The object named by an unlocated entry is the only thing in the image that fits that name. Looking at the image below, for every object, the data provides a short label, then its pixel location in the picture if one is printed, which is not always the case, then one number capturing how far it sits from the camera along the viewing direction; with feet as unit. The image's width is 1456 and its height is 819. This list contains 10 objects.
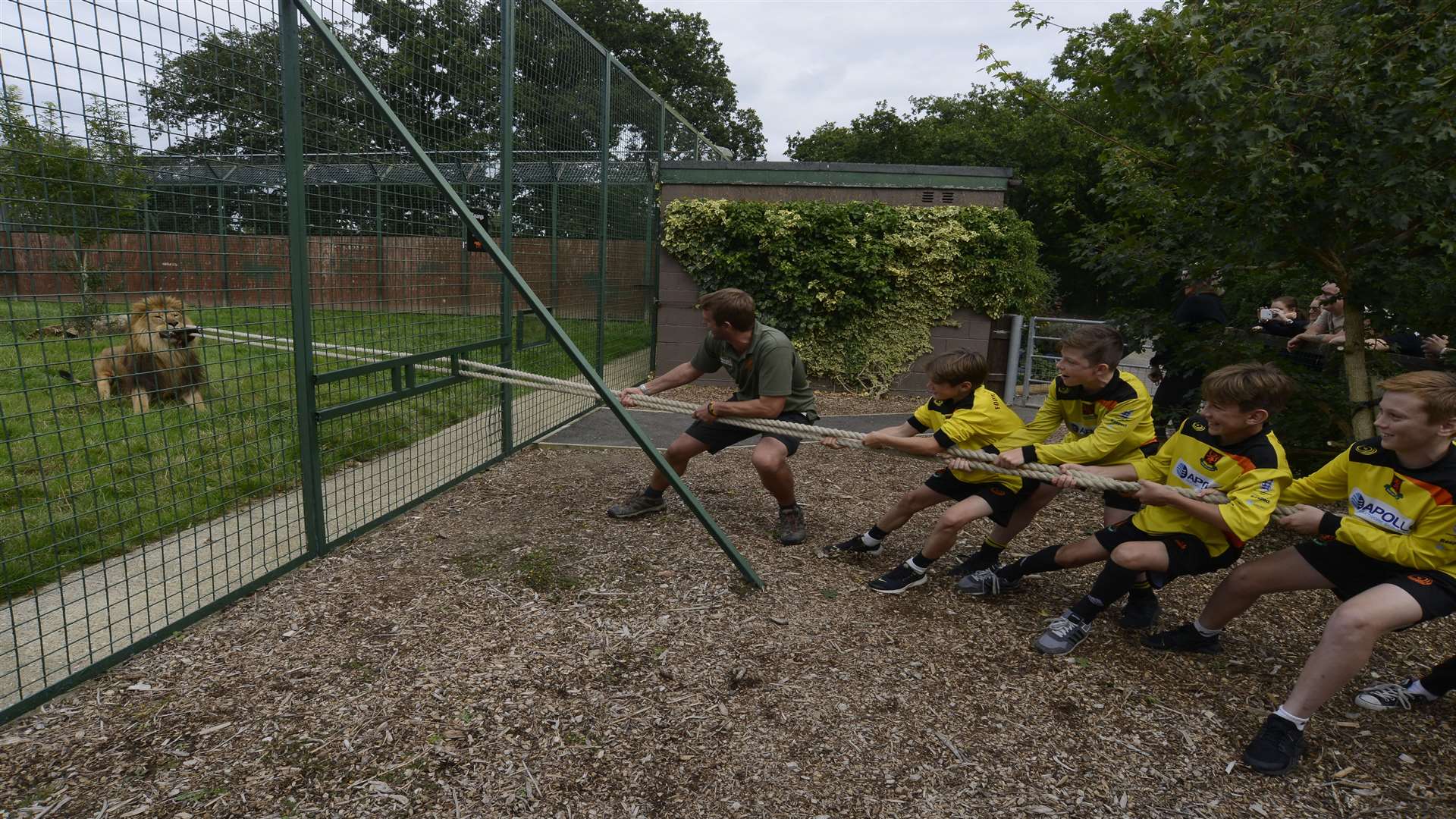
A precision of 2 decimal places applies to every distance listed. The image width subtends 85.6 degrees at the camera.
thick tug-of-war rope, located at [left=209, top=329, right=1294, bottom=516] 10.23
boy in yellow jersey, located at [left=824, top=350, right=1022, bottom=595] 11.52
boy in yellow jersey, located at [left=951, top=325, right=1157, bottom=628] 11.02
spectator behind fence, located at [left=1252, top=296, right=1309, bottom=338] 17.15
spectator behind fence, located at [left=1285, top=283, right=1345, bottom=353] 15.48
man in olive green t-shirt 13.55
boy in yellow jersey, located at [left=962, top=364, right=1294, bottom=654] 9.08
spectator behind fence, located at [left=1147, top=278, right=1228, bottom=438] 16.30
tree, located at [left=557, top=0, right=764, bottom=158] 112.06
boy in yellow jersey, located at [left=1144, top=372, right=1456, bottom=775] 7.95
